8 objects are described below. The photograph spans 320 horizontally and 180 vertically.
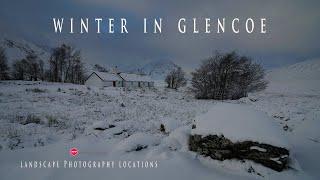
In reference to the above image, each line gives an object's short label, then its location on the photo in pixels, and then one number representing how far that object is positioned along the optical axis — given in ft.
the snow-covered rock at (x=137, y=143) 19.75
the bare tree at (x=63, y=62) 203.72
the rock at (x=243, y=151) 15.99
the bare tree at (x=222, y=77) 112.98
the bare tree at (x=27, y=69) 225.35
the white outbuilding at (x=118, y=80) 200.75
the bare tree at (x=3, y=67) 188.50
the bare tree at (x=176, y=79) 263.70
